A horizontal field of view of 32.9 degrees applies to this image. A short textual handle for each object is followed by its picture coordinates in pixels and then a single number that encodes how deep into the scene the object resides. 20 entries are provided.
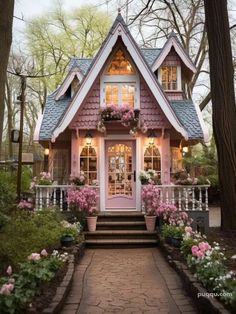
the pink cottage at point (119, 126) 11.63
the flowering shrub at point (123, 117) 11.63
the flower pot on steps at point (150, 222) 10.32
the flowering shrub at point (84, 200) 10.37
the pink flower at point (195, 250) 5.68
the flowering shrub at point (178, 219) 9.47
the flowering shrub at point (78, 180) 11.19
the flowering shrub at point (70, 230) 8.50
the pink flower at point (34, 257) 4.88
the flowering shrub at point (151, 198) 10.35
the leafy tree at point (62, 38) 27.75
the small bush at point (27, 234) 6.06
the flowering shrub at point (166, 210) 9.92
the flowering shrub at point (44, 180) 11.23
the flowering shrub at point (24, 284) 3.89
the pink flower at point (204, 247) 5.66
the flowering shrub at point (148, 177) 11.34
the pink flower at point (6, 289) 3.86
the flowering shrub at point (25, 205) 10.31
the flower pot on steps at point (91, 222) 10.38
